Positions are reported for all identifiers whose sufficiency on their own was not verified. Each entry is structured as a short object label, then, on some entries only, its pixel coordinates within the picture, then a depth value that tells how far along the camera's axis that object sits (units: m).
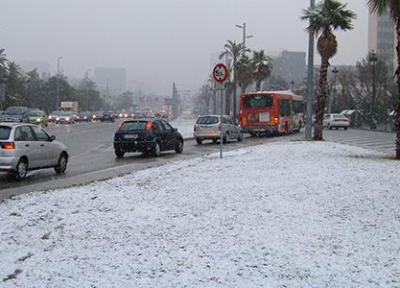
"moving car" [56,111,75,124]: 74.51
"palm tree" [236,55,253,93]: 71.06
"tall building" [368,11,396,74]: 164.77
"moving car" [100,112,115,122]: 90.81
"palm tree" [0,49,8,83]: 94.00
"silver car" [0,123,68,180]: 15.23
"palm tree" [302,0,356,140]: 27.16
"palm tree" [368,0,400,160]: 17.80
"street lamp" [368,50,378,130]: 63.91
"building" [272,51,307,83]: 156.56
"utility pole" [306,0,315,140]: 30.09
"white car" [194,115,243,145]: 33.53
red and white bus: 41.56
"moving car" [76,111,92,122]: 91.30
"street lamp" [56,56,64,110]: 110.50
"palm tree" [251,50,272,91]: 68.75
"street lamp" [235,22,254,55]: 64.88
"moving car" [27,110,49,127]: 57.97
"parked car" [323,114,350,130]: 60.62
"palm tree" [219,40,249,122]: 70.69
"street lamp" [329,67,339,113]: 85.86
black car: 23.17
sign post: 18.34
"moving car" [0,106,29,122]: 52.66
